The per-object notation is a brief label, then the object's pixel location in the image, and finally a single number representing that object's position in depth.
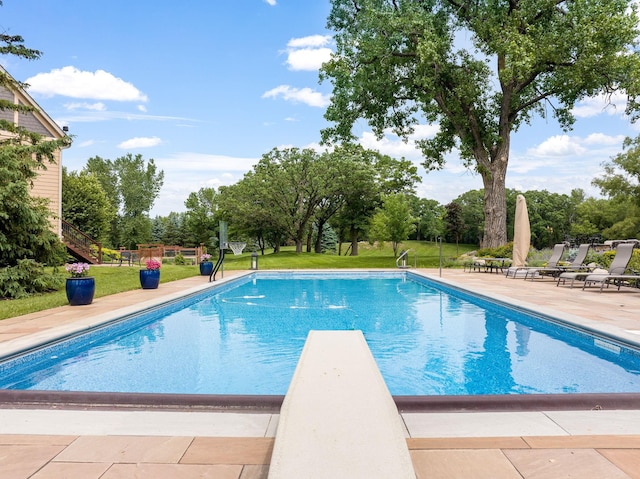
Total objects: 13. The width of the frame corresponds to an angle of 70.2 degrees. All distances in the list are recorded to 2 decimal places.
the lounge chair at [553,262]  14.30
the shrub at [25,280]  9.77
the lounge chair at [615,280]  10.23
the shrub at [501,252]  17.95
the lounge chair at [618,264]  10.70
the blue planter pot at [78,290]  8.33
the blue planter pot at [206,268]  16.09
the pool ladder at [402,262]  20.55
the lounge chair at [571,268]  13.41
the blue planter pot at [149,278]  11.41
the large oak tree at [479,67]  16.48
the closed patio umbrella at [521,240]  15.38
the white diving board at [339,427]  1.88
